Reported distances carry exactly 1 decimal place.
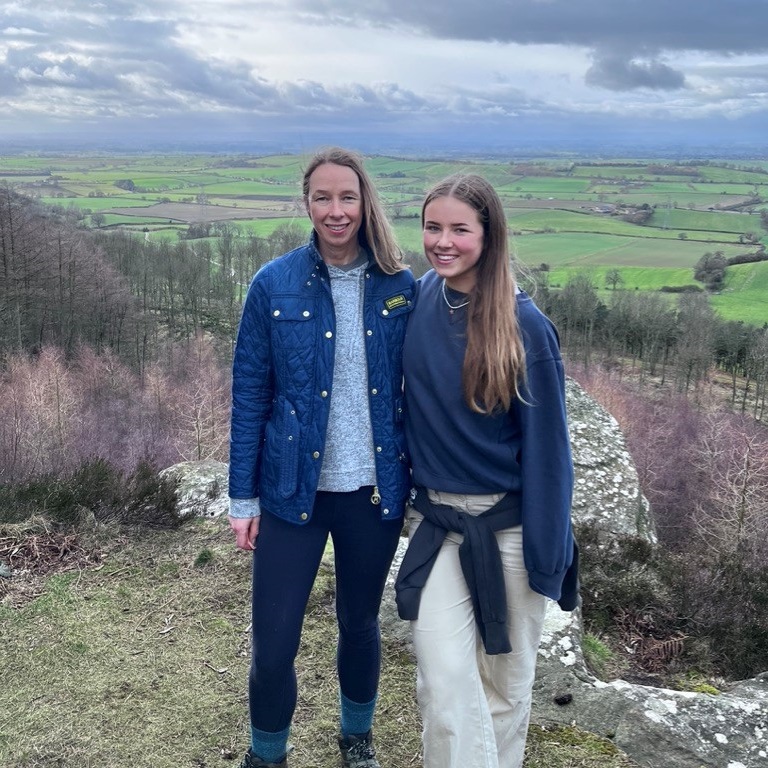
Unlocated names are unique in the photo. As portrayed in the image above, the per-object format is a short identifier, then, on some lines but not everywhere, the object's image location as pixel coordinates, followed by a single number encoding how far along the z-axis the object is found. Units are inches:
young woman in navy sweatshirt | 89.4
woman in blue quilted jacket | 95.3
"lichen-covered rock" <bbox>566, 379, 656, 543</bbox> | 224.1
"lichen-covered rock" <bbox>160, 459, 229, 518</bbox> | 214.7
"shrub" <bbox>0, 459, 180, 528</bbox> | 193.3
